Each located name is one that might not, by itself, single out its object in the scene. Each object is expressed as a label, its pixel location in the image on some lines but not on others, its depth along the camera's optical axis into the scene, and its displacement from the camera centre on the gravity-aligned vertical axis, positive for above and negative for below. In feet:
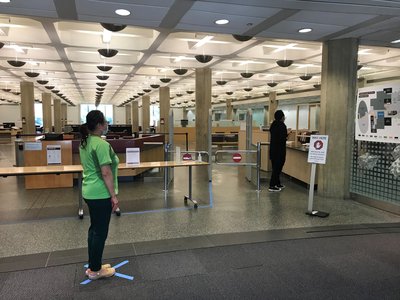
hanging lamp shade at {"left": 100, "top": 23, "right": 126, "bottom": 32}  18.72 +5.82
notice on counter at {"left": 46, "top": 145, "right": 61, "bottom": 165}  19.16 -1.65
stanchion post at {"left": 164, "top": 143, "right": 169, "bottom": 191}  20.84 -3.17
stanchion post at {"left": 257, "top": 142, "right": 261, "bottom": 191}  21.34 -2.56
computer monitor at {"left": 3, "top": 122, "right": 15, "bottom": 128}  83.89 +0.52
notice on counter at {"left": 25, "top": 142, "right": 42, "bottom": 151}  21.56 -1.26
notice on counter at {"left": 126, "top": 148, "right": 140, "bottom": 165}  17.44 -1.56
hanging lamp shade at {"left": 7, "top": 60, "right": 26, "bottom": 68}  32.07 +6.31
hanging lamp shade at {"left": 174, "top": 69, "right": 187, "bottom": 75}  37.47 +6.45
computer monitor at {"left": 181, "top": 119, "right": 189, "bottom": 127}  70.33 +0.88
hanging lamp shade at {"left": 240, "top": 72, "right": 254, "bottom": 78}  41.68 +6.77
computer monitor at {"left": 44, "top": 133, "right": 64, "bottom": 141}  23.67 -0.73
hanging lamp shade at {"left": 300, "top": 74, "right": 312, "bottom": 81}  43.76 +6.72
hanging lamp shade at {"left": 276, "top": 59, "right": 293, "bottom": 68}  32.04 +6.35
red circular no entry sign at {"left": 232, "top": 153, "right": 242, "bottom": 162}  21.89 -2.05
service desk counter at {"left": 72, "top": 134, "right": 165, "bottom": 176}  23.49 -1.71
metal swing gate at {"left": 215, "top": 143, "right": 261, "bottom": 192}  21.43 -2.24
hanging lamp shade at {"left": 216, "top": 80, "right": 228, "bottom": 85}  50.85 +7.08
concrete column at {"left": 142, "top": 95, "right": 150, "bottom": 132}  77.00 +3.68
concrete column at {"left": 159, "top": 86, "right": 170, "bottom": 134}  60.34 +4.53
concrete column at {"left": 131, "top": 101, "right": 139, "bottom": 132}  98.63 +4.92
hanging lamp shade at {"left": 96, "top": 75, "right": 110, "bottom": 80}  46.71 +7.25
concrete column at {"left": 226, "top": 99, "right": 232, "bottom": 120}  93.15 +5.80
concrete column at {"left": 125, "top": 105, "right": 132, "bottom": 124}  118.48 +5.11
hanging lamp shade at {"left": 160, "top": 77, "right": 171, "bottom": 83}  45.93 +6.76
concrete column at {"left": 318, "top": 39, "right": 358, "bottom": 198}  19.65 +1.03
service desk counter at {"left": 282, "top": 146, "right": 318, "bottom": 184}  22.53 -2.74
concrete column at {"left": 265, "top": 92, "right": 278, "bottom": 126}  73.77 +5.23
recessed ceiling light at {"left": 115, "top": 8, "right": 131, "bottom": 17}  15.73 +5.66
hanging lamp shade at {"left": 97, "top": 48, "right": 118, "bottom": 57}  26.73 +6.16
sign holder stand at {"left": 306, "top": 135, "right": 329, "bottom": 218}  15.76 -1.35
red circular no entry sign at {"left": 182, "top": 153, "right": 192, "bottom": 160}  19.75 -1.82
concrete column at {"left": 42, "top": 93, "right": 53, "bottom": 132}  74.69 +3.93
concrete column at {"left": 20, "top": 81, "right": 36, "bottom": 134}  54.60 +3.35
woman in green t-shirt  9.02 -1.53
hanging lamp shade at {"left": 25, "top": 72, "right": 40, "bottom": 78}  41.60 +6.82
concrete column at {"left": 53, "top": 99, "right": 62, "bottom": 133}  84.29 +3.63
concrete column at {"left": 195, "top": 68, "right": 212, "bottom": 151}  37.24 +2.68
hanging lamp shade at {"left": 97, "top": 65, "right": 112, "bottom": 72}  35.29 +6.40
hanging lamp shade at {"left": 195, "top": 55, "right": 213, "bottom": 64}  29.95 +6.35
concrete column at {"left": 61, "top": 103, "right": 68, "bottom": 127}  111.31 +5.65
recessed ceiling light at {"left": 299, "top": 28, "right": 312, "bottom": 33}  18.46 +5.56
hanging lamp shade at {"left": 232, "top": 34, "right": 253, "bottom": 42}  20.33 +5.66
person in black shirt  21.15 -0.98
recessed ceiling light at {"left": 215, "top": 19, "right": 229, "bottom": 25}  16.98 +5.58
